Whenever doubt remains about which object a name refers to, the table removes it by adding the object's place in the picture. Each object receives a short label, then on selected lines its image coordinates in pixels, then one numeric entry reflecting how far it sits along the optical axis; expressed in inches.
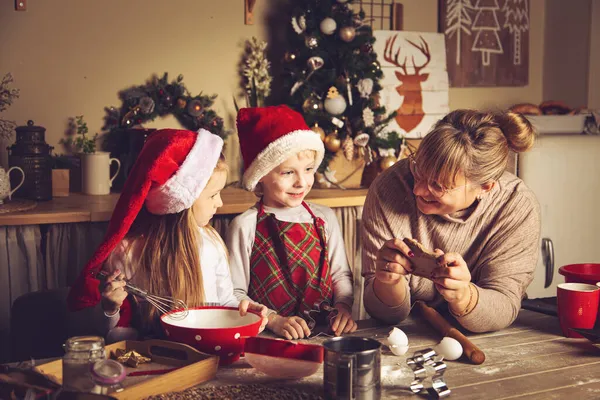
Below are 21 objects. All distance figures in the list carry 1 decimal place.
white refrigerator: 126.8
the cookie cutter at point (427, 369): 50.1
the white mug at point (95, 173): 121.6
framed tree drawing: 157.2
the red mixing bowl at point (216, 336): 54.7
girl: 66.1
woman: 64.7
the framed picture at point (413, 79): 146.9
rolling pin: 57.2
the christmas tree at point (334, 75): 126.6
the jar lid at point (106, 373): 45.9
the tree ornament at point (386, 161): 130.0
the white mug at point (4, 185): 107.7
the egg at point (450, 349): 57.2
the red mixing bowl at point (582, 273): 69.0
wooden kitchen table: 51.5
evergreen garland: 128.2
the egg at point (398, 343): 58.6
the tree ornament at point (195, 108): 130.7
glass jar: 46.3
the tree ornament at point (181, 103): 130.5
